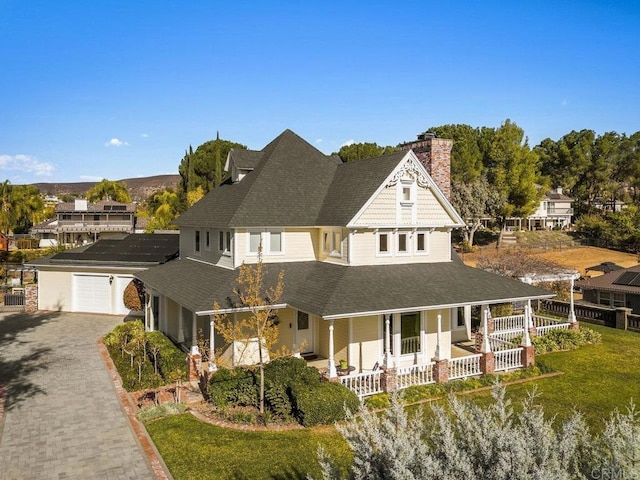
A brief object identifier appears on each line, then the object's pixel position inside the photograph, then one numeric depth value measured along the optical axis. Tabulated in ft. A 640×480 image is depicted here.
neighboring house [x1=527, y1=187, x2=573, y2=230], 286.05
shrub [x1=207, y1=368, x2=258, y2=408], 52.37
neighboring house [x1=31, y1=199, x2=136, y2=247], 272.92
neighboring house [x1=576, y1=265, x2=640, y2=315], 97.66
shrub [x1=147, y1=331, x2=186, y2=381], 63.05
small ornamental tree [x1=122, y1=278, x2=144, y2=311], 98.02
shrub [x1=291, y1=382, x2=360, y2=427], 48.91
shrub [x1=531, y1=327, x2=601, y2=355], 80.38
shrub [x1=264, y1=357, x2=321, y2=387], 52.49
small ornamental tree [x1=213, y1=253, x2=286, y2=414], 51.49
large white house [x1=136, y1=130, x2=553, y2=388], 63.93
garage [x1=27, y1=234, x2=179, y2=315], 107.65
